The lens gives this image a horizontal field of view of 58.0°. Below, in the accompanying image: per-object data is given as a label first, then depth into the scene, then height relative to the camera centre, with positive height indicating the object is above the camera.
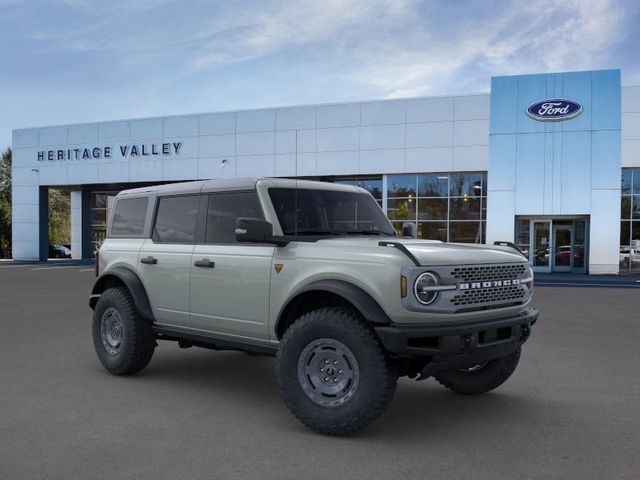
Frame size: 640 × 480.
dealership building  24.45 +3.63
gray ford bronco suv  4.18 -0.53
